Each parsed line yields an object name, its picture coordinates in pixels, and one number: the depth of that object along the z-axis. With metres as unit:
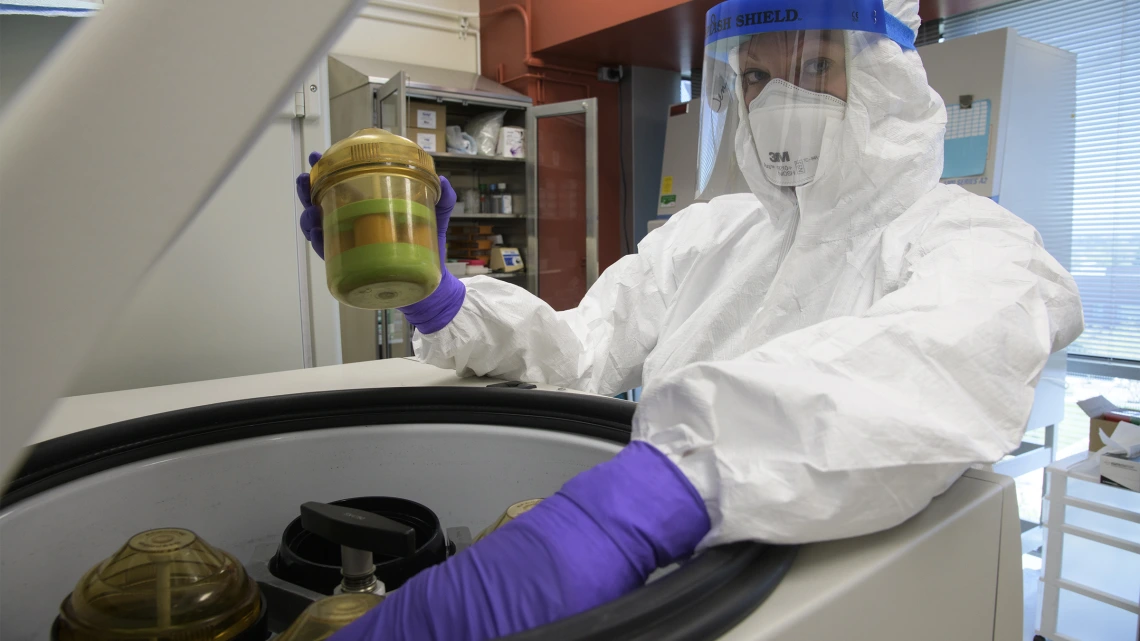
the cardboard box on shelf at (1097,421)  1.79
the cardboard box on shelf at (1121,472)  1.61
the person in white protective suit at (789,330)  0.45
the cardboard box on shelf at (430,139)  3.45
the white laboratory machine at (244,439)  0.21
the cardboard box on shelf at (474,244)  3.94
